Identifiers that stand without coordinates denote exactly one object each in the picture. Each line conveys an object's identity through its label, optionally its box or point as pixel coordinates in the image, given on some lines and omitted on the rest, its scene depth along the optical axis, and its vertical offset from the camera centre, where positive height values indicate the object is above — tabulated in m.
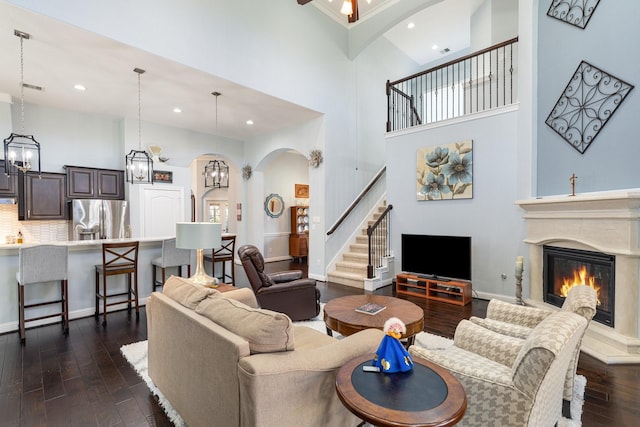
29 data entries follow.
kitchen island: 3.81 -0.95
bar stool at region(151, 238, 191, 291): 4.73 -0.72
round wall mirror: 9.16 +0.22
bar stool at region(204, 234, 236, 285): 5.46 -0.80
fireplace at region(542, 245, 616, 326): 3.28 -0.75
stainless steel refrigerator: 5.93 -0.13
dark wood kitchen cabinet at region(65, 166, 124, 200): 5.96 +0.60
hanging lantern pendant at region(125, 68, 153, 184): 4.53 +0.68
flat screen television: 5.03 -0.76
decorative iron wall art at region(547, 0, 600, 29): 3.59 +2.43
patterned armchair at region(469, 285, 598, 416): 2.03 -0.88
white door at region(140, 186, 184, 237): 6.70 +0.06
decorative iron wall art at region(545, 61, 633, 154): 3.38 +1.25
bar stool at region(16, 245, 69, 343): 3.59 -0.68
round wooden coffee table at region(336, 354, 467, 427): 1.21 -0.80
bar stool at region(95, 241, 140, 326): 4.18 -0.77
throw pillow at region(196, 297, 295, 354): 1.59 -0.62
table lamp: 3.26 -0.25
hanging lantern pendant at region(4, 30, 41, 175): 3.60 +0.72
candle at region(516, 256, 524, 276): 4.34 -0.76
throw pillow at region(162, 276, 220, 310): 2.15 -0.59
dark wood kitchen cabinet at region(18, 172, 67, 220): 5.52 +0.28
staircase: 6.05 -1.19
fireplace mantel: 2.99 -0.34
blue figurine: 1.51 -0.71
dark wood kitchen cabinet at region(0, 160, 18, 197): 5.23 +0.49
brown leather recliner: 3.91 -1.01
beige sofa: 1.46 -0.81
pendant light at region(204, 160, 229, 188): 5.56 +0.73
